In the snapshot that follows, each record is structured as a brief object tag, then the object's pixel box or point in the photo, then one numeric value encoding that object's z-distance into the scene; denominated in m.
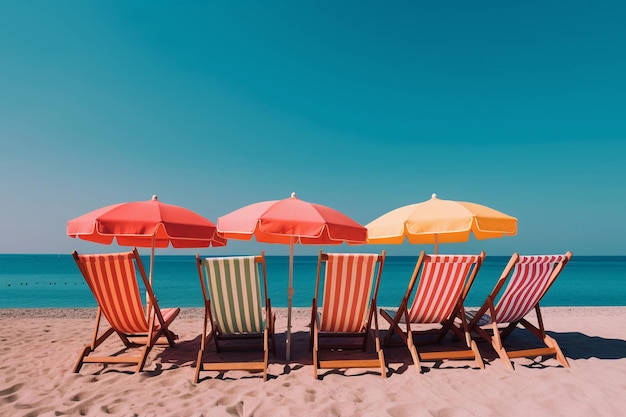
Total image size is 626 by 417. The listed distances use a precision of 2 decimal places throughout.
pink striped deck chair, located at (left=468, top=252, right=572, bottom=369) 3.73
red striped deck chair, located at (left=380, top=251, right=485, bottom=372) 3.72
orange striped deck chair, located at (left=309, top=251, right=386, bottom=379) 3.59
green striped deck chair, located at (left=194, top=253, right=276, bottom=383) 3.53
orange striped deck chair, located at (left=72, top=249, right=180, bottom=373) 3.58
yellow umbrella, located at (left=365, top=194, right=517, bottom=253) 4.21
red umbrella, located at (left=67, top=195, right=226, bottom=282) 3.67
